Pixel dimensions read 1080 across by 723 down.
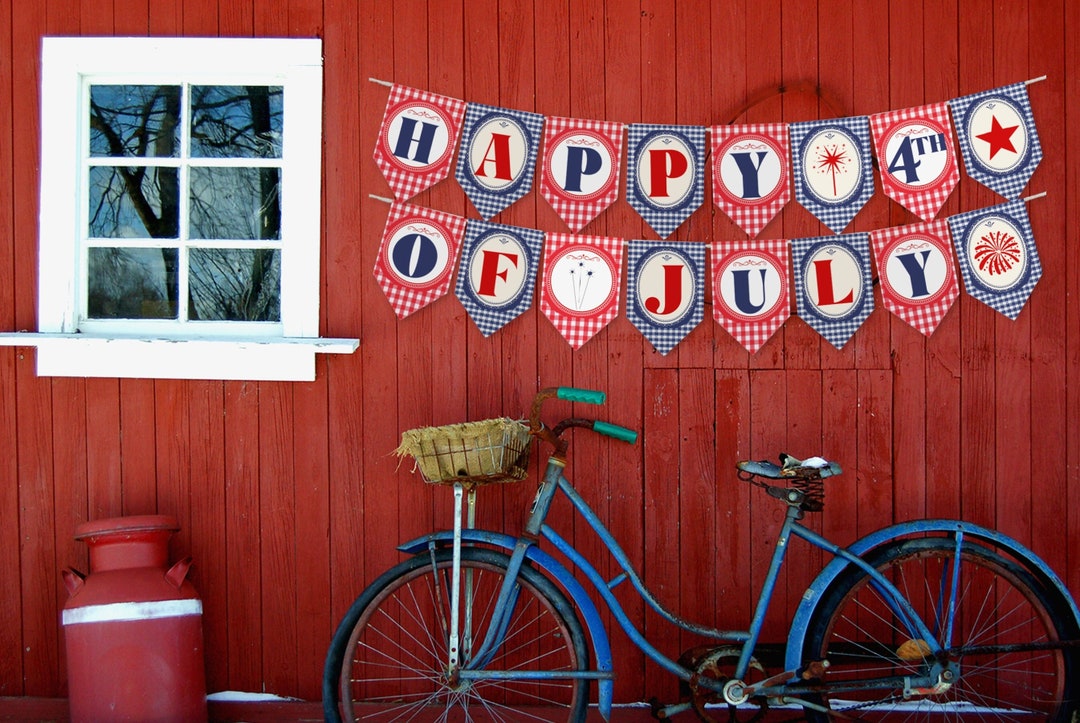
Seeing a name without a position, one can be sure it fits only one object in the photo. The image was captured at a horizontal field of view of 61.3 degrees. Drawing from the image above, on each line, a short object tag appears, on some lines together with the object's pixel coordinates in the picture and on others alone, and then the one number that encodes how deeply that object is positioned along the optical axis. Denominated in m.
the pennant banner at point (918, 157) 3.61
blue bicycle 3.17
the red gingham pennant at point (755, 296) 3.62
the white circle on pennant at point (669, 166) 3.63
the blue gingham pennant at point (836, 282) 3.62
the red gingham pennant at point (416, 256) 3.64
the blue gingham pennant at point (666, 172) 3.63
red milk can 3.29
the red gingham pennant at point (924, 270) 3.61
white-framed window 3.62
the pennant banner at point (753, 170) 3.63
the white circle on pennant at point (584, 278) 3.63
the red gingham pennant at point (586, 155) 3.63
